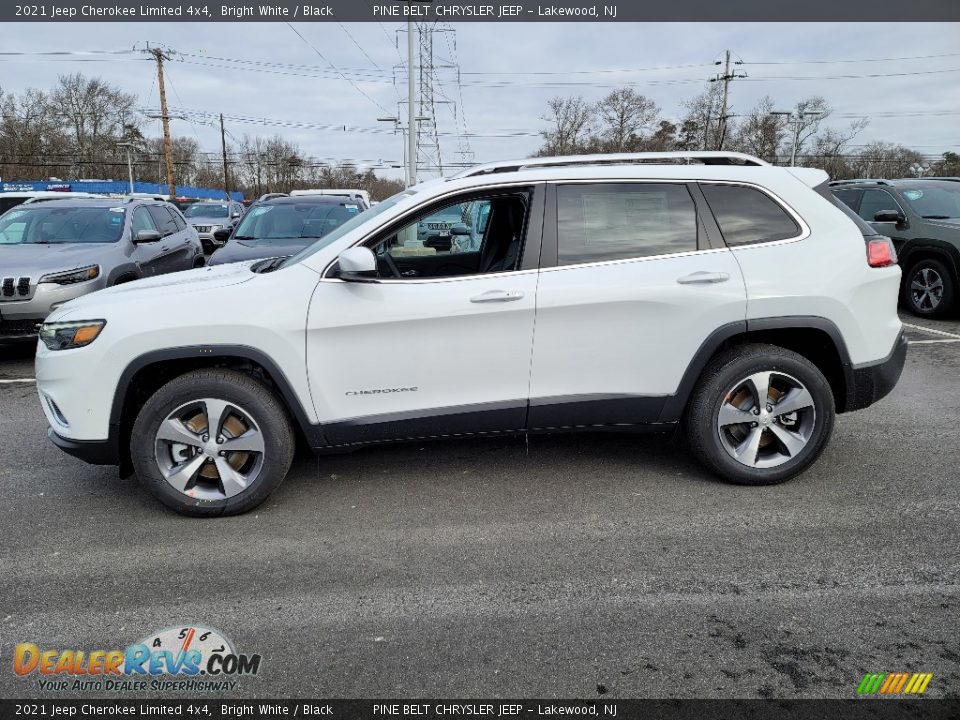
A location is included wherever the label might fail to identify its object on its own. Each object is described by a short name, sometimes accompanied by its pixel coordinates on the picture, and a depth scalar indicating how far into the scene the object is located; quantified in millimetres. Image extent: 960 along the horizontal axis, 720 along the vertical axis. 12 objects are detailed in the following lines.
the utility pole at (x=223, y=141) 64137
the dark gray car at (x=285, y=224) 8578
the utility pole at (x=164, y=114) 42719
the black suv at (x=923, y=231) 9242
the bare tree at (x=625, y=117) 57719
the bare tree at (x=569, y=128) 58062
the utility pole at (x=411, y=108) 28297
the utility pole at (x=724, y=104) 56125
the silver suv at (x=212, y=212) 26859
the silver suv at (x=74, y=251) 7090
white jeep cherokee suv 3615
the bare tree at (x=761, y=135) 61956
